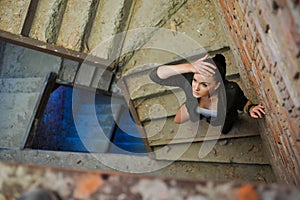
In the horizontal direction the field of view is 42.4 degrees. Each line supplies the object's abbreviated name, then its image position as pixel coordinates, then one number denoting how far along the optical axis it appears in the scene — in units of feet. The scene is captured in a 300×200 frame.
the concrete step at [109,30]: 8.70
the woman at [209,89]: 6.62
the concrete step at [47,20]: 8.67
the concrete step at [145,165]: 8.71
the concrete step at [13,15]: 8.64
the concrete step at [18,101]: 12.27
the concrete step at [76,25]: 8.73
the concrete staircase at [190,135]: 8.41
